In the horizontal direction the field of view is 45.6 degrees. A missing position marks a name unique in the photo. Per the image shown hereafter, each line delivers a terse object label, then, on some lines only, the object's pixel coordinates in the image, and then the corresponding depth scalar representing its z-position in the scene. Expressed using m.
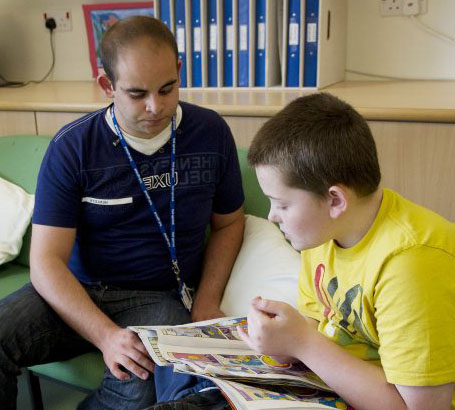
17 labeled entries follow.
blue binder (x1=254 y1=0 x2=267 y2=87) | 1.93
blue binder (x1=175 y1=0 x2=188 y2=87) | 2.05
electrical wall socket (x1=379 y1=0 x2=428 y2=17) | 2.07
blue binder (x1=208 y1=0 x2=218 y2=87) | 2.00
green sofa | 1.35
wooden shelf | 1.49
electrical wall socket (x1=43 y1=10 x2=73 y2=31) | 2.69
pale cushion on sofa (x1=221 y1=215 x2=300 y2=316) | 1.34
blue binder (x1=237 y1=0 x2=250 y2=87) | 1.96
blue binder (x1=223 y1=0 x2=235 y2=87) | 1.98
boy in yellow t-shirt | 0.82
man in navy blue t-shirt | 1.27
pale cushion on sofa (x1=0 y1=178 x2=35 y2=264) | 1.74
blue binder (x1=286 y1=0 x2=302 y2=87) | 1.88
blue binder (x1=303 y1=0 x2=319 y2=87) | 1.86
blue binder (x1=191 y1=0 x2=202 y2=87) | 2.02
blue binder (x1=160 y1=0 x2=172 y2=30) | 2.06
